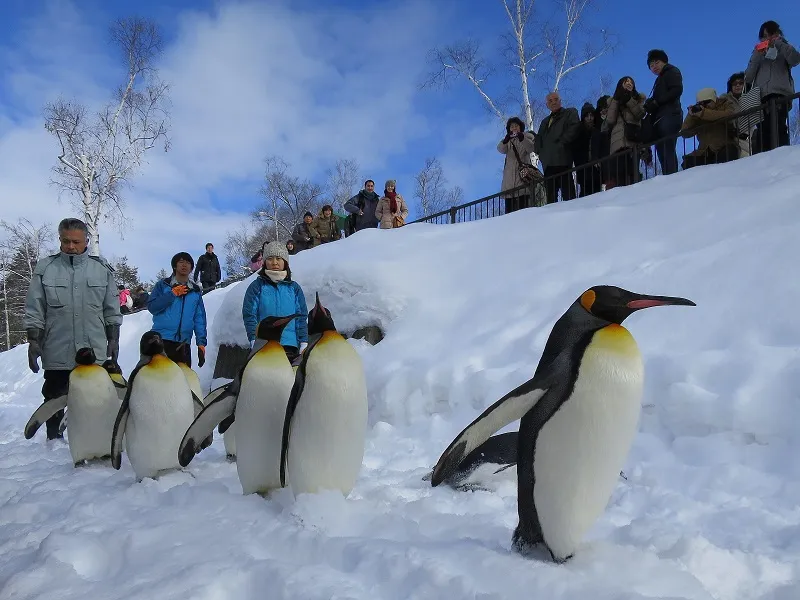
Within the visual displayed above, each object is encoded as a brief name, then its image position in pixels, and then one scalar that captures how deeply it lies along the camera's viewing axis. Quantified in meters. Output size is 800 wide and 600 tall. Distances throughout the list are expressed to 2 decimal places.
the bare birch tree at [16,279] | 26.09
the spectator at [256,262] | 11.92
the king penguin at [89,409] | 3.52
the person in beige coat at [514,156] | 7.64
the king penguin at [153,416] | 2.96
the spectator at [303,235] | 11.50
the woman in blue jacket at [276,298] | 3.69
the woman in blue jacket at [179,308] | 4.42
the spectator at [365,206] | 9.78
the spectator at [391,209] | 9.17
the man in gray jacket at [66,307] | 3.93
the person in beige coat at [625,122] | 6.44
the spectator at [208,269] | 15.09
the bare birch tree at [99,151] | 16.09
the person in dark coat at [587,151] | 7.14
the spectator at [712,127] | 6.23
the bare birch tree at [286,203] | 28.78
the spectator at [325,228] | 11.17
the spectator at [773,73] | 5.62
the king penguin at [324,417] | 2.27
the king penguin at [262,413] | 2.54
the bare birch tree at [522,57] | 13.45
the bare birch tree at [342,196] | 29.14
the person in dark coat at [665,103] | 6.04
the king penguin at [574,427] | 1.71
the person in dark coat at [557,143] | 7.02
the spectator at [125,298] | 14.94
